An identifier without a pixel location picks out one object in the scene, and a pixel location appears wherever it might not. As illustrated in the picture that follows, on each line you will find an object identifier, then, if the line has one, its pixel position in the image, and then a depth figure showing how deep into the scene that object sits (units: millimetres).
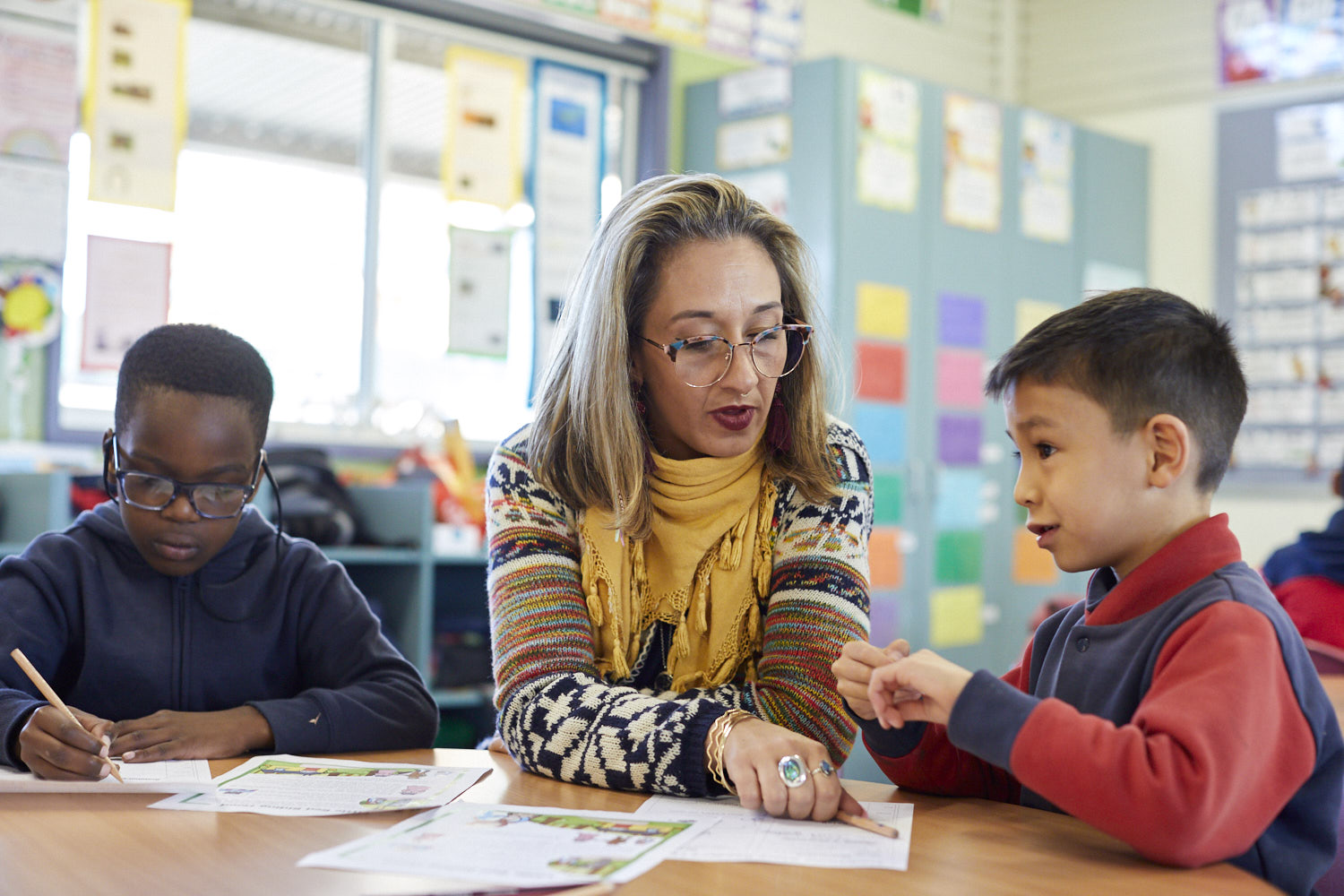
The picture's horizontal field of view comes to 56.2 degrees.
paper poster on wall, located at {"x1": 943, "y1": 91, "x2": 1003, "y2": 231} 4734
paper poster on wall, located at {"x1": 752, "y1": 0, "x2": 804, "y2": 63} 4891
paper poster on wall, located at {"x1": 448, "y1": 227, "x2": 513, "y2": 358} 4309
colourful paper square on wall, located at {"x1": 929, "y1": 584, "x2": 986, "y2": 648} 4629
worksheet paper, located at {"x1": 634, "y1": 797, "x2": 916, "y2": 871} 985
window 3936
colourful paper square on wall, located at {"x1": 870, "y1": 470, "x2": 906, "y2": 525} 4512
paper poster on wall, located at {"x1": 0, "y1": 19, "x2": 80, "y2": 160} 3412
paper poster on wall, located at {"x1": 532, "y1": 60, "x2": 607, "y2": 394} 4512
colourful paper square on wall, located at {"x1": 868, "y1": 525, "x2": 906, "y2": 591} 4477
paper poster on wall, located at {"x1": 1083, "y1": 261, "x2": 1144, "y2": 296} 5223
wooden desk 908
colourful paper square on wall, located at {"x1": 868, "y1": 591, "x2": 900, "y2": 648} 4465
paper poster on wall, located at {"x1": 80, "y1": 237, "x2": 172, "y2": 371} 3578
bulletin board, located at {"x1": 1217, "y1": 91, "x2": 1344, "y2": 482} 4840
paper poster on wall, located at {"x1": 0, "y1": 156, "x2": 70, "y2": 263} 3396
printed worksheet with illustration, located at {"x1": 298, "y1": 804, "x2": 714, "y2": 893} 912
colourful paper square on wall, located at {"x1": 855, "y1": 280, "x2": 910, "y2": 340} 4445
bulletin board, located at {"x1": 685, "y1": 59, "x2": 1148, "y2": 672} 4430
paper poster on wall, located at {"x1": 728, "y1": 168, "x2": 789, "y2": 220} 4530
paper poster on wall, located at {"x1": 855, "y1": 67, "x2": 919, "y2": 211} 4453
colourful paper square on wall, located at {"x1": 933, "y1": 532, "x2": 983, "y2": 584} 4652
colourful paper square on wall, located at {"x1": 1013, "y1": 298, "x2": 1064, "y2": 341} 4954
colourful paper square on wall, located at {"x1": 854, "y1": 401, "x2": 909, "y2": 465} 4457
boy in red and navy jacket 955
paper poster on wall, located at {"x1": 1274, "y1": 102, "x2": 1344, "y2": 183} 4855
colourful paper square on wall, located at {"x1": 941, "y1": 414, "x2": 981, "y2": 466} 4707
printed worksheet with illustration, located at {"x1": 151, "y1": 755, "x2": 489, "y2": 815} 1144
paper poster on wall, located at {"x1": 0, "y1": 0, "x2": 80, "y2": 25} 3445
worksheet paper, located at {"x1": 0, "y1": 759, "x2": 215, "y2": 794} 1177
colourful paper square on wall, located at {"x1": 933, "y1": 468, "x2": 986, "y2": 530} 4672
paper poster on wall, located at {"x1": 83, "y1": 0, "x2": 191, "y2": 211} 3617
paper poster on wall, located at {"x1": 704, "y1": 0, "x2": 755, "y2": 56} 4730
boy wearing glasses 1475
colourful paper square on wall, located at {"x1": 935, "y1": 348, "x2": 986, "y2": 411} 4711
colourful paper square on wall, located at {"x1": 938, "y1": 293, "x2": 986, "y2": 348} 4707
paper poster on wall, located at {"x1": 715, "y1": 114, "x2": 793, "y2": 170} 4547
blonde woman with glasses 1399
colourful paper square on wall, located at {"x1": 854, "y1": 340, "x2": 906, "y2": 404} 4430
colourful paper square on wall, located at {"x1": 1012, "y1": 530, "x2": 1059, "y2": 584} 4934
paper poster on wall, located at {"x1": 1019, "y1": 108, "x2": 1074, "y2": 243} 4996
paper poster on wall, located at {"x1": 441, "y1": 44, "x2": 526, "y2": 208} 4328
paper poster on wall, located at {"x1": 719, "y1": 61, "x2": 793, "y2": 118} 4539
